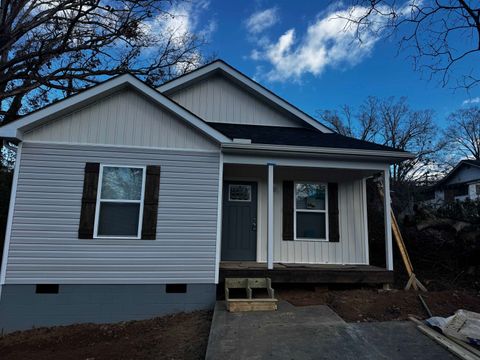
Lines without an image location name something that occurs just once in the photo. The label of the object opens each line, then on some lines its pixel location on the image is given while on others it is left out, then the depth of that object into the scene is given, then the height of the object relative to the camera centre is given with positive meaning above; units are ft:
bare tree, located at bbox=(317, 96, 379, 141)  105.50 +36.77
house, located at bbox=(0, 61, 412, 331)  18.56 +1.18
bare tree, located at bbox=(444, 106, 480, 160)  108.47 +34.20
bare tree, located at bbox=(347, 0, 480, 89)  15.72 +9.86
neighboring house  76.54 +12.02
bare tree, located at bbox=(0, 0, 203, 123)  32.96 +20.53
